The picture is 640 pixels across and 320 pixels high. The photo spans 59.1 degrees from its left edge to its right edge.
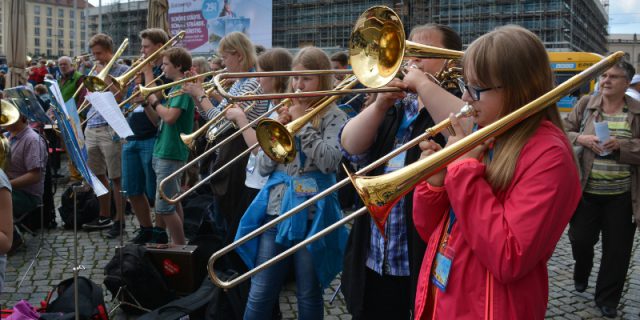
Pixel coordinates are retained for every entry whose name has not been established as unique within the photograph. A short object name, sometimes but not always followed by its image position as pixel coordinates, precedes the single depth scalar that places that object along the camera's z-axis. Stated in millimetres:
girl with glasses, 1510
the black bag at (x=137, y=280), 3922
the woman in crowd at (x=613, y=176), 3990
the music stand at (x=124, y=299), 3922
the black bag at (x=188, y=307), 3389
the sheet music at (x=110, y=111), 3682
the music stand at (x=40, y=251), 4934
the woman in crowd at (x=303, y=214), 2854
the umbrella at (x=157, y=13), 8203
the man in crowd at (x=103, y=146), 5895
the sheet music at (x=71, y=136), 2781
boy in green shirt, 4730
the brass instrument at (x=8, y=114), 3184
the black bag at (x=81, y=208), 6277
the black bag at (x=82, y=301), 3500
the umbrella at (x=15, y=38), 6004
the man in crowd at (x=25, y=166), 5164
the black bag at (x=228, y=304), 3350
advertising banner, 41938
